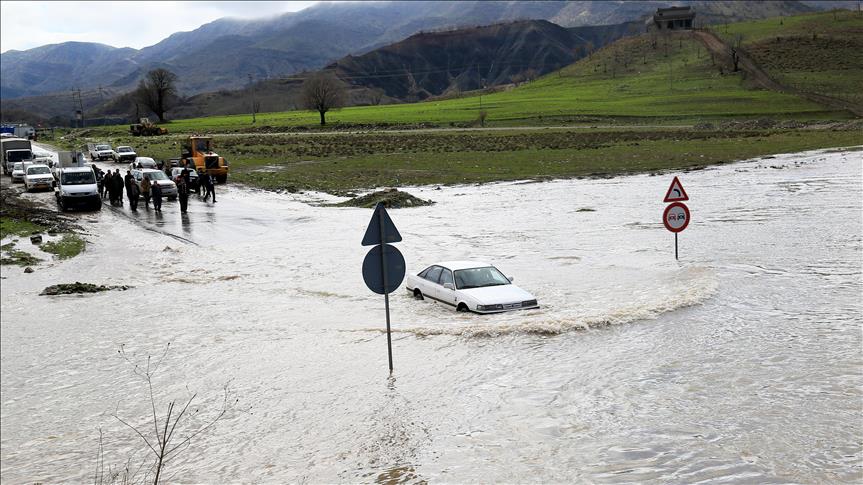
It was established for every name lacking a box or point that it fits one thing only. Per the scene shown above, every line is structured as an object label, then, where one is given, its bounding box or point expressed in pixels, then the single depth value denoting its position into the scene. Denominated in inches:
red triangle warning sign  817.5
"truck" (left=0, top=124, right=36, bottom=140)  4325.8
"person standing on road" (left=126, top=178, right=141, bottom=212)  1414.9
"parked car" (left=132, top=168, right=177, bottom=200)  1562.5
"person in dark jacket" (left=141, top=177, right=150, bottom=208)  1476.4
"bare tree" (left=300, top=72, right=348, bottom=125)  4404.5
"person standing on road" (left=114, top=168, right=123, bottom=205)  1510.8
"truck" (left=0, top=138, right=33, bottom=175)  2345.6
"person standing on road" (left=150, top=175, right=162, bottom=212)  1382.9
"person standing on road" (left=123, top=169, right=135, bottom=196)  1433.2
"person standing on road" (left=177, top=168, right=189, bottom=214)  1322.8
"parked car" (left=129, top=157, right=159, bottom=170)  1926.7
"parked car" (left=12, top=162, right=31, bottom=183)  2038.6
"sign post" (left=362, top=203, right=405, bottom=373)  475.8
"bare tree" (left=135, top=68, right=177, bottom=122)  5483.3
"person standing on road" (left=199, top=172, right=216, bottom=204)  1521.7
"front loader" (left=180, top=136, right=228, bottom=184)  1809.8
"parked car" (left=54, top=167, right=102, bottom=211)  1389.0
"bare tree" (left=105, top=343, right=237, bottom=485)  389.1
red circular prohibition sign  829.8
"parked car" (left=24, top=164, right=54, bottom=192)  1755.7
